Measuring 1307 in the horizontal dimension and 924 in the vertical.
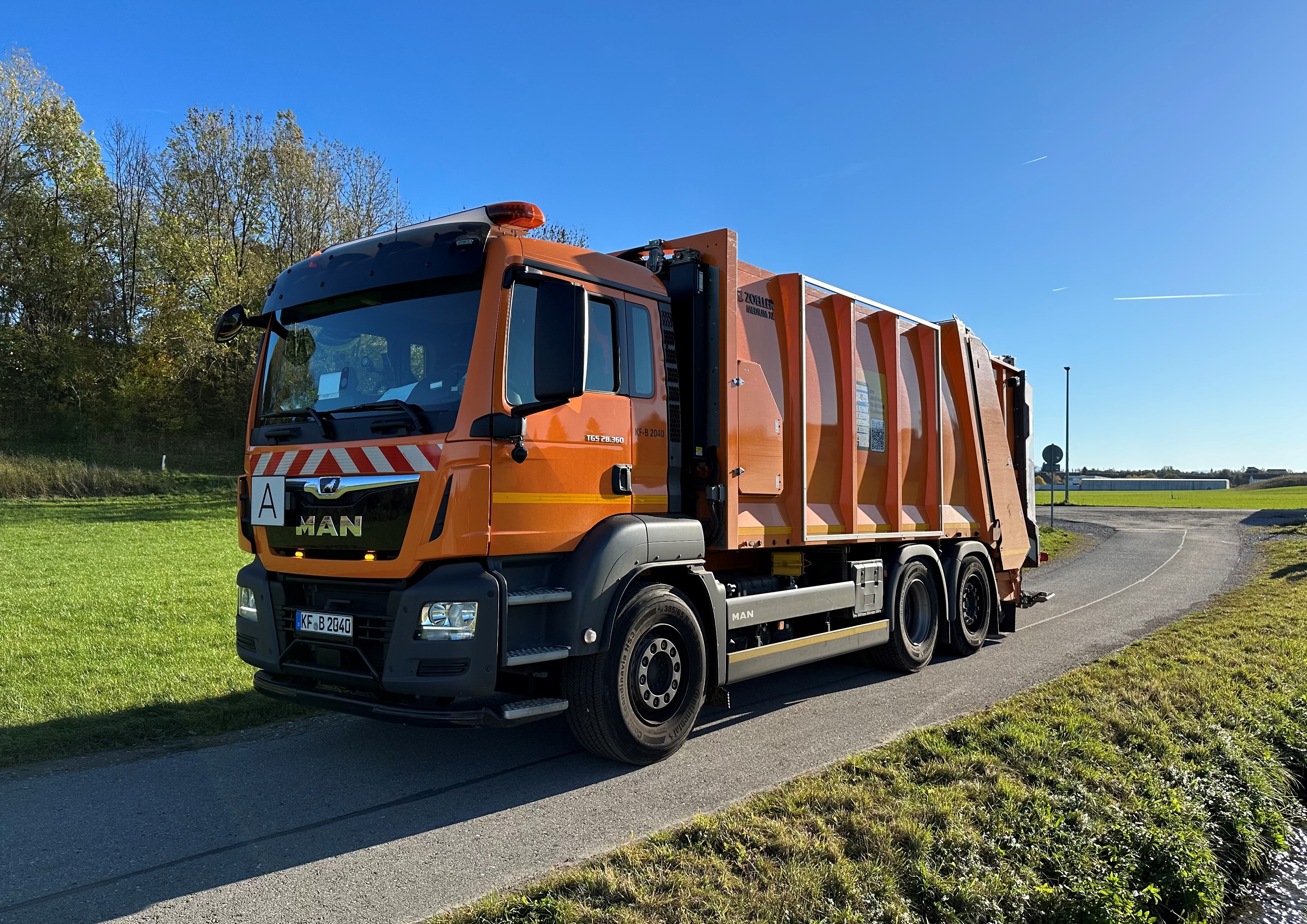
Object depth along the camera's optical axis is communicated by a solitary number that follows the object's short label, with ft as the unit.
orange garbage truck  14.48
